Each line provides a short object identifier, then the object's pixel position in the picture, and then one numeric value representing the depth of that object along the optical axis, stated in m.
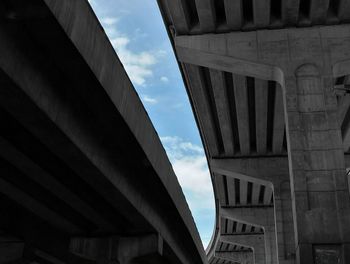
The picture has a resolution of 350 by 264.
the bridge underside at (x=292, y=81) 15.16
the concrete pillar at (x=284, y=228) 28.77
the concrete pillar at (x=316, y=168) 14.76
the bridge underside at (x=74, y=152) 8.98
